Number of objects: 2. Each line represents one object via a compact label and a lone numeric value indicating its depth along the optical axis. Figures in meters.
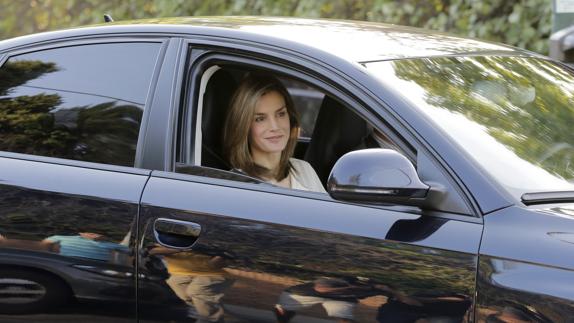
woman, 7.96
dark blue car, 5.74
